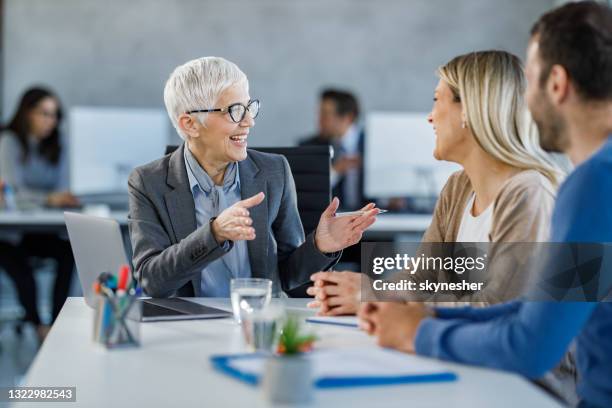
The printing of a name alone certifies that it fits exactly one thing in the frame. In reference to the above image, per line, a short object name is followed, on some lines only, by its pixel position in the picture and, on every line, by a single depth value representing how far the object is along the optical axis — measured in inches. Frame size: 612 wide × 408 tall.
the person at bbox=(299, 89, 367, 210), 375.0
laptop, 151.0
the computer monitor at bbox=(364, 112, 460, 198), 317.6
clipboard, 128.6
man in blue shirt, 129.3
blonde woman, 153.9
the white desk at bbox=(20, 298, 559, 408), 126.0
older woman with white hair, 172.1
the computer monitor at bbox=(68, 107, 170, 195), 330.7
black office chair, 195.9
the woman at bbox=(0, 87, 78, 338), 345.9
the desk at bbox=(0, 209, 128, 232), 313.8
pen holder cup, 138.6
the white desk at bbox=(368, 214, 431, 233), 313.3
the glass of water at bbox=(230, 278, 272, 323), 148.4
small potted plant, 124.3
